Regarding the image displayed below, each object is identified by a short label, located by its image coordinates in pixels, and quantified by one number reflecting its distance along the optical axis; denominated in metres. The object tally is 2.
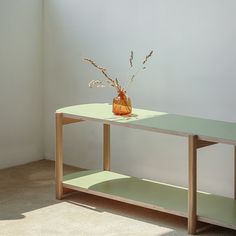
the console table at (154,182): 3.93
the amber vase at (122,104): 4.46
